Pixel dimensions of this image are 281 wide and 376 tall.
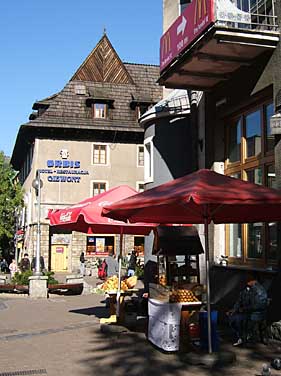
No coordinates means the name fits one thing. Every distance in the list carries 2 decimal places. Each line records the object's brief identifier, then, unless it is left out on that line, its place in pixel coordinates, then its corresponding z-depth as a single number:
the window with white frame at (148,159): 16.84
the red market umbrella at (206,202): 7.19
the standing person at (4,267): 43.50
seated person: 8.81
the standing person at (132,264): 25.02
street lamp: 20.65
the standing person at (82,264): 36.15
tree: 43.22
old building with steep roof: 39.22
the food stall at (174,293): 8.33
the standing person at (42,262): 36.91
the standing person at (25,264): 29.28
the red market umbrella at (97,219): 10.41
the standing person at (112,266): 18.62
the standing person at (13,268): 31.62
